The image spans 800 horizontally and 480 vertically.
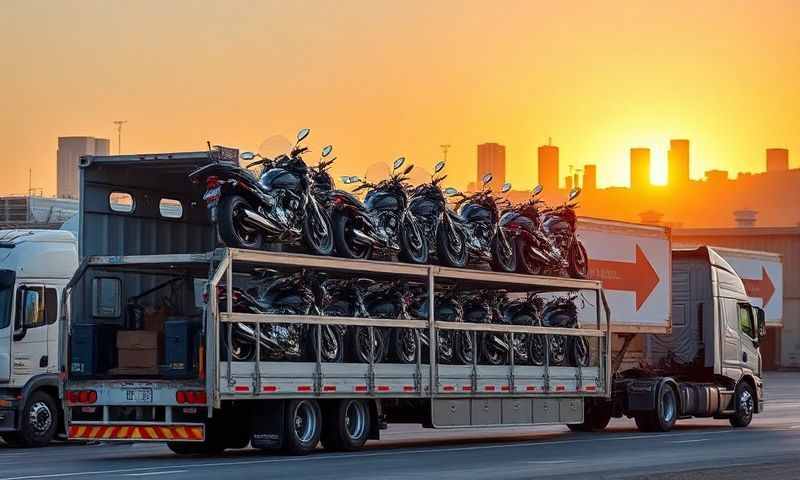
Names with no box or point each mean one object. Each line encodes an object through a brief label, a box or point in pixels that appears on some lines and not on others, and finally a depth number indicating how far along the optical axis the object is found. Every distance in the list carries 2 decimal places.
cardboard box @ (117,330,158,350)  21.69
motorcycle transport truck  20.86
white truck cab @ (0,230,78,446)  25.12
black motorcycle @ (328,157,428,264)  23.31
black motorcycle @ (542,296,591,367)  27.72
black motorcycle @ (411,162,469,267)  25.38
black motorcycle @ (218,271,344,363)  20.92
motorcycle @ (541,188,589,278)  28.50
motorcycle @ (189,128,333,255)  21.28
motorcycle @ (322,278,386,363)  22.89
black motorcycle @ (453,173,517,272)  26.39
